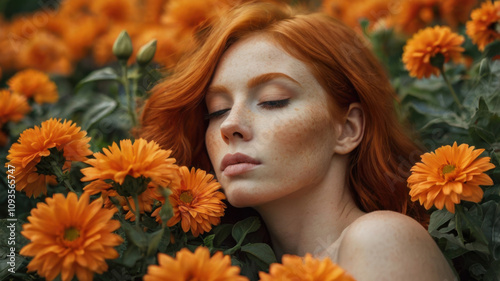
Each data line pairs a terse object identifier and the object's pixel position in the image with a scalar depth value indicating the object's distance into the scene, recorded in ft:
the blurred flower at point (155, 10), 6.04
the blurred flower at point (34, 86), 4.79
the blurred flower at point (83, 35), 6.47
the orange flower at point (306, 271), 2.25
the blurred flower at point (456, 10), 5.08
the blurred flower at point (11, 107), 4.30
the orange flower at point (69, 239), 2.40
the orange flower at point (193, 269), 2.22
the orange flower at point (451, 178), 2.82
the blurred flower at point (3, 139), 4.38
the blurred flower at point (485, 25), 4.00
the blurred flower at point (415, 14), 5.24
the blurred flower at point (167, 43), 4.90
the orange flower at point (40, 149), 2.95
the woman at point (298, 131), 3.19
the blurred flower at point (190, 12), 5.10
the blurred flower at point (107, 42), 6.18
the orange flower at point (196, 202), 3.05
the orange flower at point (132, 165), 2.63
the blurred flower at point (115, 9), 6.38
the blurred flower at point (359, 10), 5.68
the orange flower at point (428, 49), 3.97
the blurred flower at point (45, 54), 6.34
